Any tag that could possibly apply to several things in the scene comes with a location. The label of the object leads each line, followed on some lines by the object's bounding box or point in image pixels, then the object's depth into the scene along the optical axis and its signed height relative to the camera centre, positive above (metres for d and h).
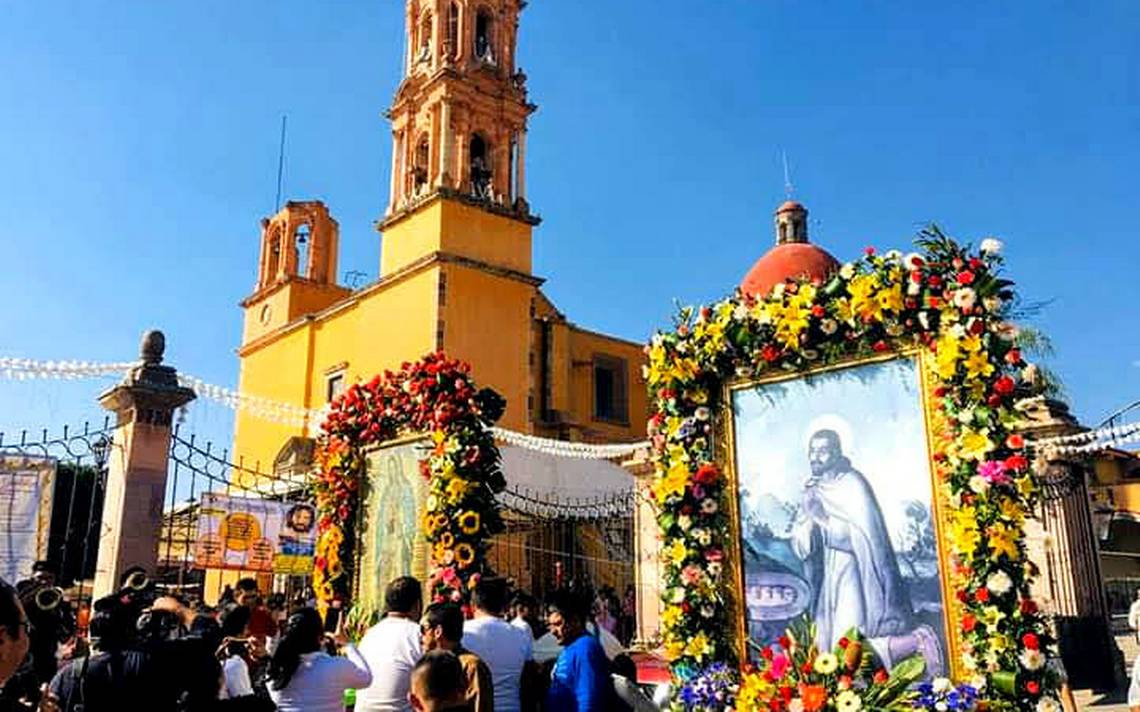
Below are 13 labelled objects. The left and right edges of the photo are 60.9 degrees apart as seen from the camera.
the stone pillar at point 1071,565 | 12.16 +0.51
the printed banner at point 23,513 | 10.77 +1.07
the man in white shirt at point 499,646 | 5.83 -0.22
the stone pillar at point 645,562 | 16.03 +0.76
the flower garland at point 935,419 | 6.16 +1.32
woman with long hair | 5.14 -0.33
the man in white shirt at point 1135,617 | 9.38 -0.10
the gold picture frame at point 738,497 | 6.38 +0.78
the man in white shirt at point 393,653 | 5.48 -0.24
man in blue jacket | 5.37 -0.33
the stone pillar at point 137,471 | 10.95 +1.58
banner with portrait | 13.53 +1.06
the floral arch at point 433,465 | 9.32 +1.44
